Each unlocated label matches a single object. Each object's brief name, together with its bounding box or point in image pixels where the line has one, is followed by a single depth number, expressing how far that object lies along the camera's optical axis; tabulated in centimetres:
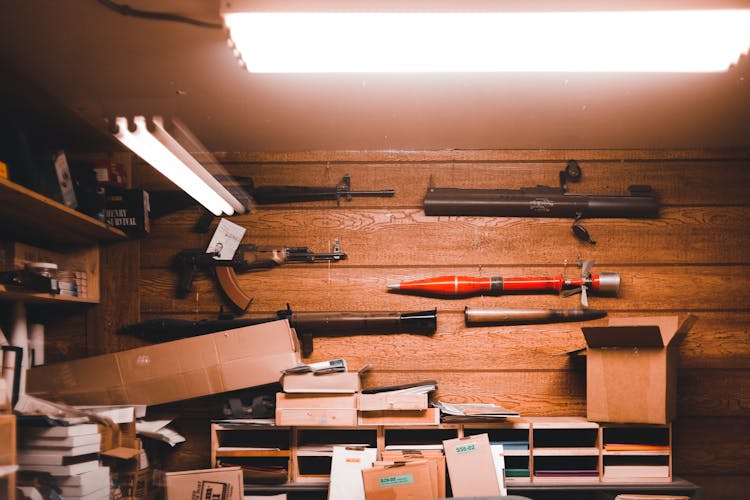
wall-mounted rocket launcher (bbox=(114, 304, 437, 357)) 313
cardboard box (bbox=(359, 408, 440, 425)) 284
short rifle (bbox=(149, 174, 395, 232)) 328
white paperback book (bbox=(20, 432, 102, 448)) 234
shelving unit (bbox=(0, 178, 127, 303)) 235
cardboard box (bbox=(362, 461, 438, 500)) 263
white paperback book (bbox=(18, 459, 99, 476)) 232
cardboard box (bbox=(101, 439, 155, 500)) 266
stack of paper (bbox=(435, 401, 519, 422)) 279
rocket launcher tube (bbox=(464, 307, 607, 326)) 316
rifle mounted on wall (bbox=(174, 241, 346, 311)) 320
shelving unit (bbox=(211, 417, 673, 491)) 281
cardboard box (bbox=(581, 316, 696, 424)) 272
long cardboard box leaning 296
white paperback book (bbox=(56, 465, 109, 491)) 242
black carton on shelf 315
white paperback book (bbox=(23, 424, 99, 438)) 236
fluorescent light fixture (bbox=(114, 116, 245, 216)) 229
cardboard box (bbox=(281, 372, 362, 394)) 284
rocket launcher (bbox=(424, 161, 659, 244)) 323
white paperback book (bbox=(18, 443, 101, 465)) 230
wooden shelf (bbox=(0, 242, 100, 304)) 257
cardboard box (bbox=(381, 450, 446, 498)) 273
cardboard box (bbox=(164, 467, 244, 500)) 271
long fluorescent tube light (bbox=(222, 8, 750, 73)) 163
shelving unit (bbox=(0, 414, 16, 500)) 198
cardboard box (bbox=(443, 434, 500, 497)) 270
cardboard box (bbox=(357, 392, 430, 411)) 280
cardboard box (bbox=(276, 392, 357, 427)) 282
